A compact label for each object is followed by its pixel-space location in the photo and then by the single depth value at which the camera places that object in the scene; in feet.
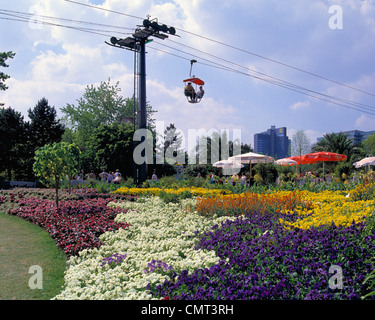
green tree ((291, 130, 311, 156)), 138.21
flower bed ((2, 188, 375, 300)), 10.97
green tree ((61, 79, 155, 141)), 142.31
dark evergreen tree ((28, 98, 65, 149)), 114.11
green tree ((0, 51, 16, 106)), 90.84
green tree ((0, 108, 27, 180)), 97.30
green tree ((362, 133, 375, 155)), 161.58
